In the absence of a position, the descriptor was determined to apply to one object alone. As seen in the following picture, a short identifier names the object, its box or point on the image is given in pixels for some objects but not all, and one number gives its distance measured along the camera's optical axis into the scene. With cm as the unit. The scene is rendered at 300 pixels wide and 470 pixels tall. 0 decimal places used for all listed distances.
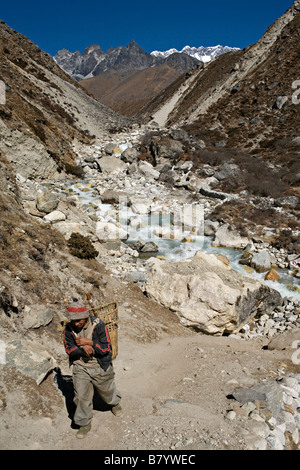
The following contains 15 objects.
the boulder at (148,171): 2710
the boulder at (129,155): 2964
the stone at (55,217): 1366
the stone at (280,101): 4077
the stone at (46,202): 1421
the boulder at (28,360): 536
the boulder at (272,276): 1448
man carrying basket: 436
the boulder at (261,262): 1525
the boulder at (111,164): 2756
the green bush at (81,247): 1164
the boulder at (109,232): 1515
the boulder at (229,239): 1759
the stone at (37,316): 689
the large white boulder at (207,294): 1010
